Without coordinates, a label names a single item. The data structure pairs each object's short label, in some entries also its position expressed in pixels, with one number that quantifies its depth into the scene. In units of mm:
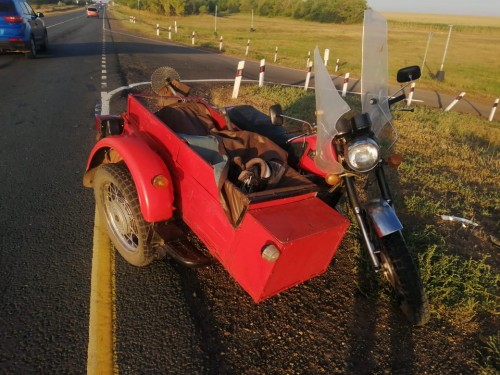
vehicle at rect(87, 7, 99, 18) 52206
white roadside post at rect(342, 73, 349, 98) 12469
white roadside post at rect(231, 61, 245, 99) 9250
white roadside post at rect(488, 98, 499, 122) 13634
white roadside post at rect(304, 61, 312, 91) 12016
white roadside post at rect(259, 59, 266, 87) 10634
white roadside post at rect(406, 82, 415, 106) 13535
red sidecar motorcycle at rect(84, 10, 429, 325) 2314
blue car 11953
